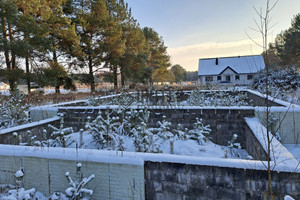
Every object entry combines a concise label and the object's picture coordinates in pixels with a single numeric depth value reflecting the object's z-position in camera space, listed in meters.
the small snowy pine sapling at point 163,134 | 3.84
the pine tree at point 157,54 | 31.84
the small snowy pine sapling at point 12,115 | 5.29
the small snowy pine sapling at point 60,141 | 3.85
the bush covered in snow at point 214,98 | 7.51
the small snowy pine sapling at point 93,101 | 7.52
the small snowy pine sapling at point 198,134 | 4.29
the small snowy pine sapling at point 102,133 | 4.07
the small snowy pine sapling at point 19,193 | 2.32
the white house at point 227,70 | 29.16
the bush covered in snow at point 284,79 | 10.65
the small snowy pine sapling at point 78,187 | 2.30
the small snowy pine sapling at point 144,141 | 3.57
